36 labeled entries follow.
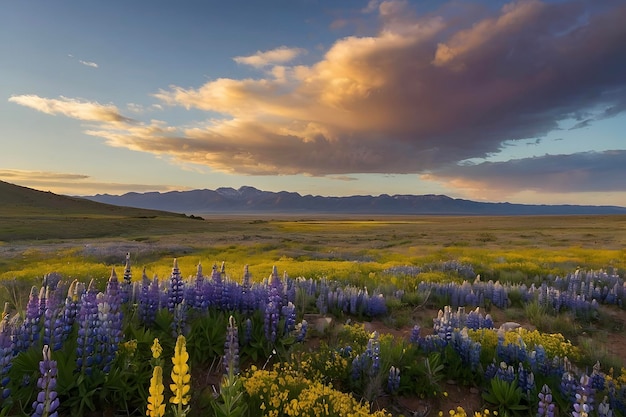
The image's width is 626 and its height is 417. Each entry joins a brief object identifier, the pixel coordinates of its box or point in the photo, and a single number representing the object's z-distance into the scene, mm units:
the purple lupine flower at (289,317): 5168
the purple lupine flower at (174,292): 5297
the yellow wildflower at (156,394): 2038
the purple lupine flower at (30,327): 3873
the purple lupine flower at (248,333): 4889
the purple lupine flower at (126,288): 5302
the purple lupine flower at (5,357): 2922
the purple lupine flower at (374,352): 4414
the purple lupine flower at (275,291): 5270
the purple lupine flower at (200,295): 5341
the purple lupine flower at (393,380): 4391
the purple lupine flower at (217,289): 5641
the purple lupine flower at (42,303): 4106
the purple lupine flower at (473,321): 6320
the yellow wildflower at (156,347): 2692
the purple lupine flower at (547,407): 3226
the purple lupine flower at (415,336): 5420
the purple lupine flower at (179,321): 4568
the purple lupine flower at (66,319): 3869
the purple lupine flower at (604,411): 3662
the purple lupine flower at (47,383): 2383
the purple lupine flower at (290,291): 6070
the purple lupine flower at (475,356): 4887
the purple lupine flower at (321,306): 7340
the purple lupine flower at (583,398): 3098
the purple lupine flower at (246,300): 5633
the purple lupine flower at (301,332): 5123
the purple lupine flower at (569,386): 4163
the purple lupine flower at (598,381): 4427
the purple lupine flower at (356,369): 4512
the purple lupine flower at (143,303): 5012
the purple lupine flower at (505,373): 4496
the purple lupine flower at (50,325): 3750
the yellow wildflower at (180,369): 2143
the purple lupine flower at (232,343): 3189
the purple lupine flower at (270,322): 4992
